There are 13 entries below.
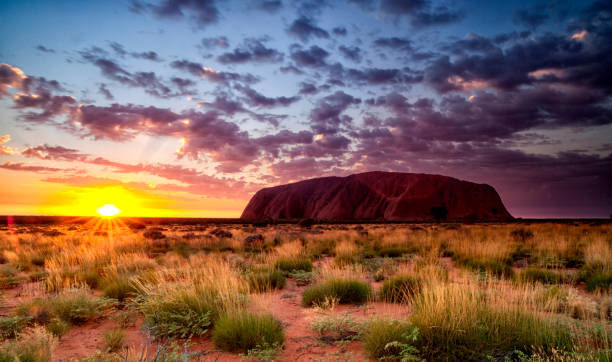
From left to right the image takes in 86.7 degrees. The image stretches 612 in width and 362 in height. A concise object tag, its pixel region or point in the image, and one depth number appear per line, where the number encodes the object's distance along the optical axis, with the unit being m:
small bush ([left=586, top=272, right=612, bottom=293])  7.28
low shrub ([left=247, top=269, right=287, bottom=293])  7.57
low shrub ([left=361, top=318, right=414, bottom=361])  3.92
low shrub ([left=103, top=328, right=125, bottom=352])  4.46
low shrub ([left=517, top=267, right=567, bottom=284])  7.98
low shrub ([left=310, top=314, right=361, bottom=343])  4.71
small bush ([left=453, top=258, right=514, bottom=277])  9.05
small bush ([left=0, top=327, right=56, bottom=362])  3.44
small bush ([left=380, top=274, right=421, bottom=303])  6.45
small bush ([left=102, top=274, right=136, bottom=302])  7.18
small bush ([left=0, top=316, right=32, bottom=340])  4.97
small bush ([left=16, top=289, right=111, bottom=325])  5.59
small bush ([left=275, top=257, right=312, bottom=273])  10.39
